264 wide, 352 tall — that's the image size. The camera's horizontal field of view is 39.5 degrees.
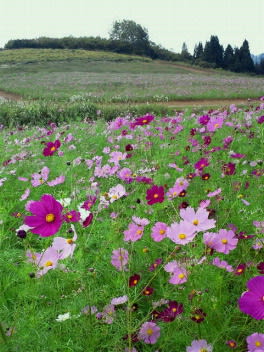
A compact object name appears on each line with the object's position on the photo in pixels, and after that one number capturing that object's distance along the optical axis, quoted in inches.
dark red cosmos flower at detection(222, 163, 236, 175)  90.2
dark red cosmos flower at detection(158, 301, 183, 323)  48.5
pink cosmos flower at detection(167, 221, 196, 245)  45.7
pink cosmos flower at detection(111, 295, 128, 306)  55.2
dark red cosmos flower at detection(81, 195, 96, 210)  63.0
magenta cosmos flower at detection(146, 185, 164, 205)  64.4
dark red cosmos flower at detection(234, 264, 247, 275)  56.9
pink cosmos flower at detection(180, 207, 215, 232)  46.1
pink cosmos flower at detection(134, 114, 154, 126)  105.7
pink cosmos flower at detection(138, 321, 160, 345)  50.8
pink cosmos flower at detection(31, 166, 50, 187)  104.4
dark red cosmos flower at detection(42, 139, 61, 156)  88.0
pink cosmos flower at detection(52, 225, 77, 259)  45.3
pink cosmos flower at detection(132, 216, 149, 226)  61.9
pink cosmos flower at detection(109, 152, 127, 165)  103.0
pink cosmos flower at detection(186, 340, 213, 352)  43.9
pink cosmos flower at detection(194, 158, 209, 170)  97.8
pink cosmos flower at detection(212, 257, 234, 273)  58.1
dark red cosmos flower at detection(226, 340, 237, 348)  47.0
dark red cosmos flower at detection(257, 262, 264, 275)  53.4
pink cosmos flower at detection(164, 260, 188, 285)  50.7
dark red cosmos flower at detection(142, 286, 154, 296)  57.9
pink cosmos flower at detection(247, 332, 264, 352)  40.1
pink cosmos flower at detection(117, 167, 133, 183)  93.0
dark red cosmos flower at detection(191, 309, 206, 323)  45.3
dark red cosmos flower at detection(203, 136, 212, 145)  117.7
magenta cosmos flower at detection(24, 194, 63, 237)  44.8
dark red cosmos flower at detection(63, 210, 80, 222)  50.6
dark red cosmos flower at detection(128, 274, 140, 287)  58.4
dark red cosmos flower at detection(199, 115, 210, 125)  131.3
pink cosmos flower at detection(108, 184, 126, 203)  63.5
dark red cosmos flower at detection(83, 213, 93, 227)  48.3
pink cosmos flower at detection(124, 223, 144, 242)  56.7
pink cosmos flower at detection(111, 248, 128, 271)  58.5
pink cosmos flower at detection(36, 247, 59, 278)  47.2
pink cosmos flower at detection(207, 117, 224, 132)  122.5
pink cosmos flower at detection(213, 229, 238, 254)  52.0
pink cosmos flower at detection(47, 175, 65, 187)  97.8
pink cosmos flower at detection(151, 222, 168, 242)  57.5
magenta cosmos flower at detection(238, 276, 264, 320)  35.2
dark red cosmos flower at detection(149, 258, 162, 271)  63.9
